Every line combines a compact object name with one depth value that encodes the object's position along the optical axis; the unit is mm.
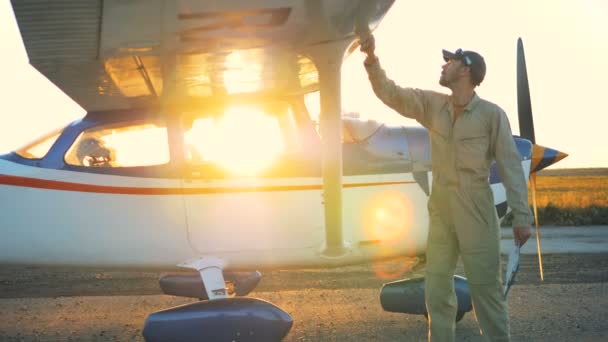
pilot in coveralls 3863
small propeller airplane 4918
